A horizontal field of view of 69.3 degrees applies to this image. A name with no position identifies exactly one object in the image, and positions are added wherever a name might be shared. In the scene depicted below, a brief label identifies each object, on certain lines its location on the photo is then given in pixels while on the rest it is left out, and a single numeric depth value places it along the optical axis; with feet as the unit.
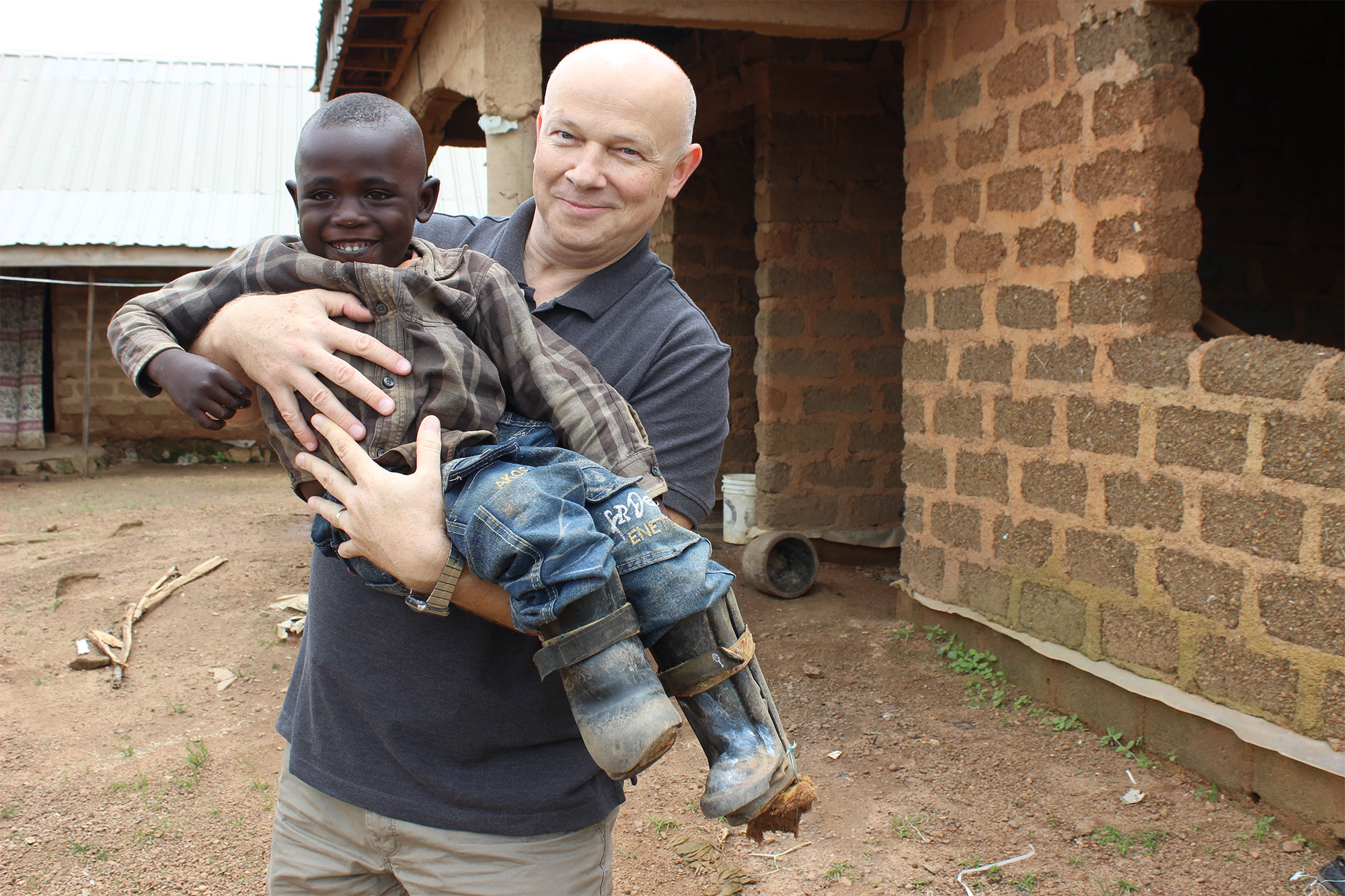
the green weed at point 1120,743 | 12.28
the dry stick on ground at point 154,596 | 16.34
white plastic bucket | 22.94
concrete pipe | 19.56
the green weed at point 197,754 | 12.85
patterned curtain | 38.55
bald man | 4.75
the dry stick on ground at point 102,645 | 16.21
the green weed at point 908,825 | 10.93
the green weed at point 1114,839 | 10.34
